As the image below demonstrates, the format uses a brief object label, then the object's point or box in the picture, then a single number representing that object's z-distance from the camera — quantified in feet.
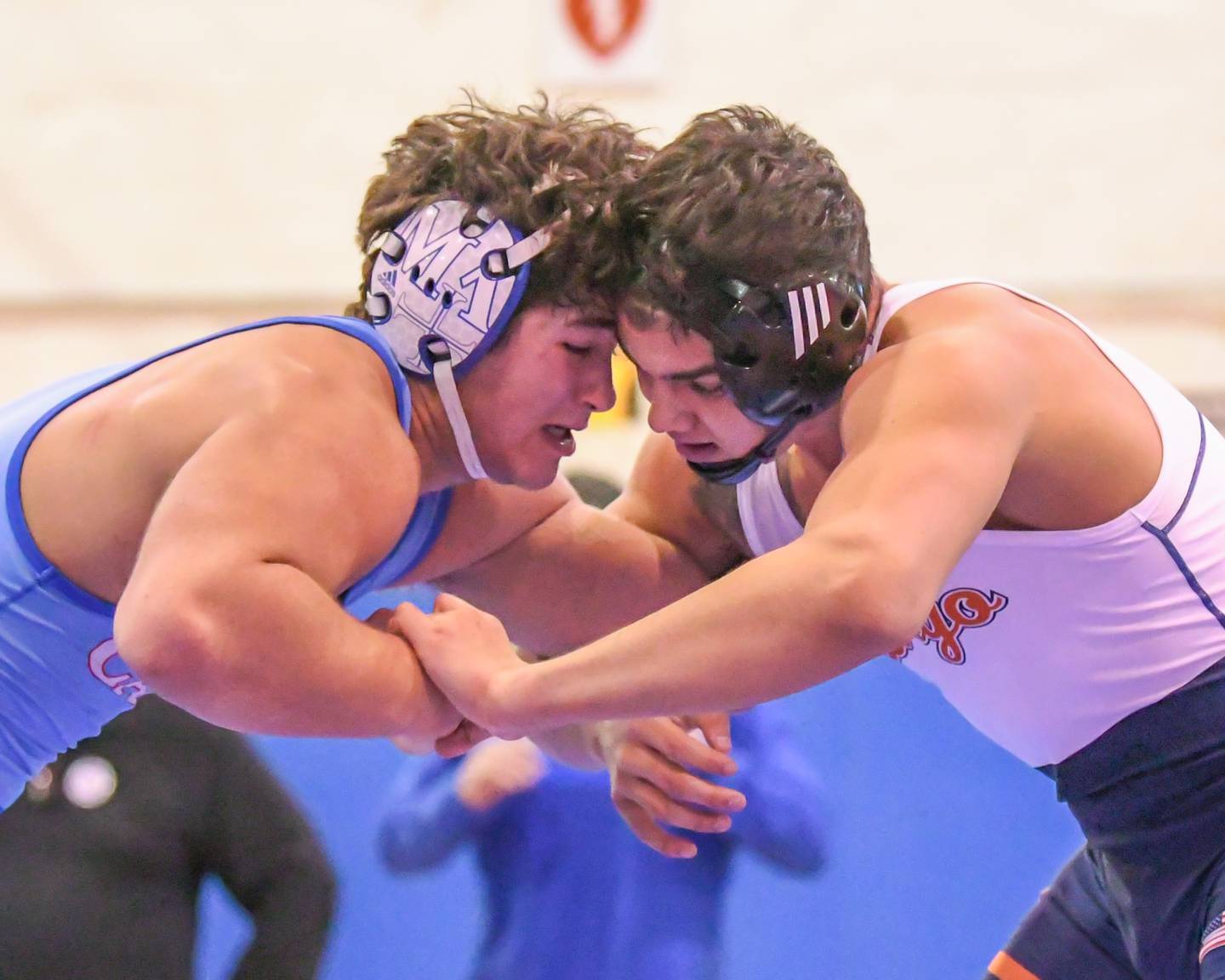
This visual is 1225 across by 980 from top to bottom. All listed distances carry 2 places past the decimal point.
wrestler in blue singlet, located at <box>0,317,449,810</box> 12.48
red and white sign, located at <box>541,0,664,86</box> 36.01
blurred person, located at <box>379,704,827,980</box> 17.07
